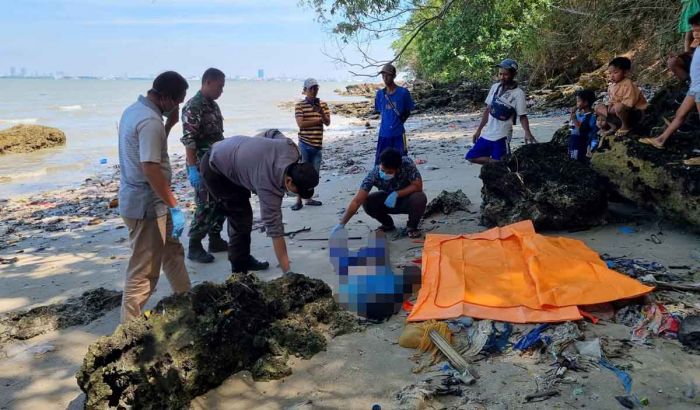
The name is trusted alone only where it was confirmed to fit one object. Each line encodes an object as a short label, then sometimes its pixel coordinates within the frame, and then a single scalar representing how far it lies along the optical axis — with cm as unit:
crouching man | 532
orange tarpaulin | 346
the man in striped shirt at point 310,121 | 685
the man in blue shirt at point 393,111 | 673
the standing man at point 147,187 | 320
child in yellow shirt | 569
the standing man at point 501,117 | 582
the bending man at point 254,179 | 363
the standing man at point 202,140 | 492
